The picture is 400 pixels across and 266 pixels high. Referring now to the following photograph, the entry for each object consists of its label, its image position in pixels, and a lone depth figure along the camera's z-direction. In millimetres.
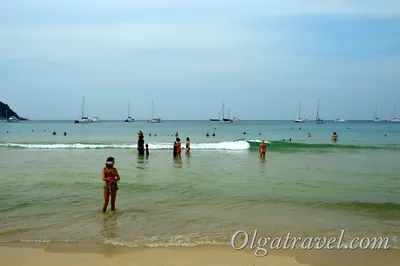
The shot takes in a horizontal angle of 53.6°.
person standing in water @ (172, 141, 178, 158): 28866
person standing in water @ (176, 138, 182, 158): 29050
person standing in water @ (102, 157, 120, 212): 11234
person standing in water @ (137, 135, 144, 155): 30797
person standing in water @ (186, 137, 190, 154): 31459
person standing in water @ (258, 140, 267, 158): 29425
